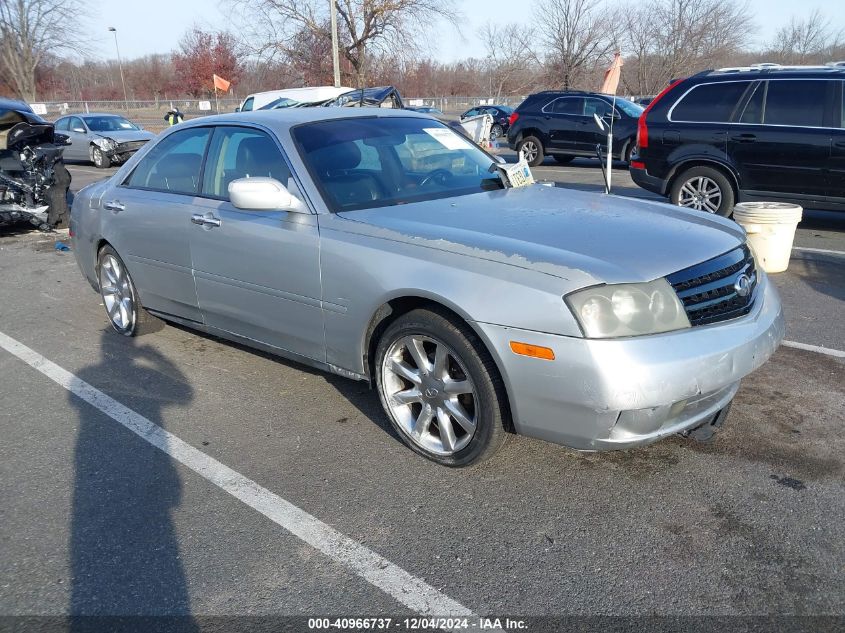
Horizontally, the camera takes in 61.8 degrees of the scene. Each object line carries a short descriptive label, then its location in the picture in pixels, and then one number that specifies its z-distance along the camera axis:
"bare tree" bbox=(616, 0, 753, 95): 34.91
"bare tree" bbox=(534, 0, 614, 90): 33.38
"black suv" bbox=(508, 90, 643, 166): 15.48
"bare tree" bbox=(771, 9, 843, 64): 47.03
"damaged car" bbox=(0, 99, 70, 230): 9.66
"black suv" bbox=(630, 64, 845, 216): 7.76
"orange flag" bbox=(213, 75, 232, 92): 23.00
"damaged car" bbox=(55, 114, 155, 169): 18.86
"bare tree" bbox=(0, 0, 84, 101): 47.69
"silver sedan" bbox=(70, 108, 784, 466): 2.79
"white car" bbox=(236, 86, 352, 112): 17.92
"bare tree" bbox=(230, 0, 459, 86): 30.16
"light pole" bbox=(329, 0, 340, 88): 26.67
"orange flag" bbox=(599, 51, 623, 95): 11.47
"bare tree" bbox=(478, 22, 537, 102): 41.81
